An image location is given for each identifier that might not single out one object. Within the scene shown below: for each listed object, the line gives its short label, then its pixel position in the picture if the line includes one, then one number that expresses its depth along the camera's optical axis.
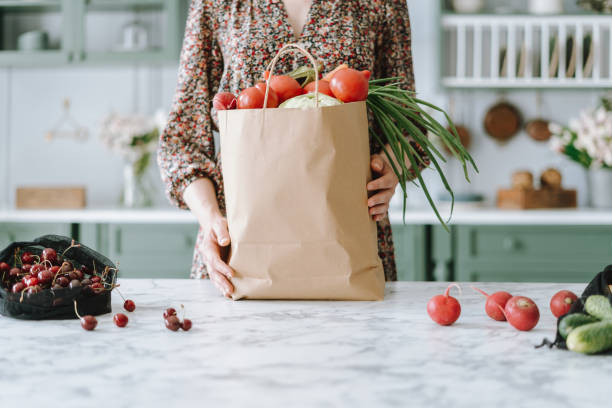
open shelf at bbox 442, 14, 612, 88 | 2.81
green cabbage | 0.84
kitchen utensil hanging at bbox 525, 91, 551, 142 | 3.04
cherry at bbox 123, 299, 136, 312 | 0.84
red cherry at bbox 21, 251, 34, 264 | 0.87
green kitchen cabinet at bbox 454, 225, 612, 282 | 2.49
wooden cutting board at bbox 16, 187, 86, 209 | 2.85
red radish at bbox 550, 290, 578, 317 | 0.77
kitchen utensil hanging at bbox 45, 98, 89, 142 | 3.20
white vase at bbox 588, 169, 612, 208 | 2.81
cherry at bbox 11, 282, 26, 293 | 0.78
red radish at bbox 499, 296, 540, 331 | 0.73
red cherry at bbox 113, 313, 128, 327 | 0.75
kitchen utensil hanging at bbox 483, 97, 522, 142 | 3.06
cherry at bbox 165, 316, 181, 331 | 0.72
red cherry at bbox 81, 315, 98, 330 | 0.73
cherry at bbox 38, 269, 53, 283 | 0.78
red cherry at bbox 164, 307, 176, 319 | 0.75
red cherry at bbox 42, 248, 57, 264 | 0.84
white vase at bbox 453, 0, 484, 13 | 2.82
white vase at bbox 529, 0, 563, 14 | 2.81
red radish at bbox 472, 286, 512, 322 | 0.78
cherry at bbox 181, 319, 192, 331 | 0.72
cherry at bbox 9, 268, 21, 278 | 0.81
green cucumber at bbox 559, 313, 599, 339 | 0.65
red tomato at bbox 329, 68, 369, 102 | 0.85
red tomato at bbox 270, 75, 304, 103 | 0.88
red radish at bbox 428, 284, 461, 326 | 0.75
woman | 1.16
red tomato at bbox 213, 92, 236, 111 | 0.90
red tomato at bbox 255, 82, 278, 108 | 0.85
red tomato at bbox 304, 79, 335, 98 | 0.88
